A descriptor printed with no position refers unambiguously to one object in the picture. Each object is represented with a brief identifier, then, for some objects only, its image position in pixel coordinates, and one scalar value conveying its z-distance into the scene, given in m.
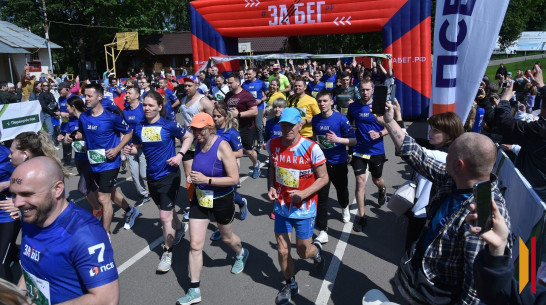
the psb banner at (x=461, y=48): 3.53
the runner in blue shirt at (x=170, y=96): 9.88
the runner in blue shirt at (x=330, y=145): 5.31
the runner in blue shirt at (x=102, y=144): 5.30
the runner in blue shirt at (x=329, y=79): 13.70
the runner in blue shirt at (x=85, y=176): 5.47
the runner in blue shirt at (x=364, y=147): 5.59
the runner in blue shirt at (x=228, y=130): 5.62
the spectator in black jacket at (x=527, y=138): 4.39
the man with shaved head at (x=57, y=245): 2.05
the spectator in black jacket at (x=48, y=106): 10.72
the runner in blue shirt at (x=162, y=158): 4.76
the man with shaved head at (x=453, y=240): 2.00
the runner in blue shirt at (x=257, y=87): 10.19
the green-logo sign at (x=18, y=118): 7.23
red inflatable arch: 13.10
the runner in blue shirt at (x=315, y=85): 11.55
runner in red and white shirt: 3.80
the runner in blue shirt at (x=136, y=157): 6.79
